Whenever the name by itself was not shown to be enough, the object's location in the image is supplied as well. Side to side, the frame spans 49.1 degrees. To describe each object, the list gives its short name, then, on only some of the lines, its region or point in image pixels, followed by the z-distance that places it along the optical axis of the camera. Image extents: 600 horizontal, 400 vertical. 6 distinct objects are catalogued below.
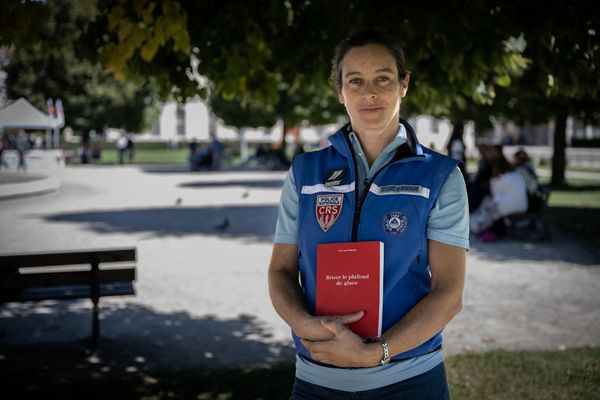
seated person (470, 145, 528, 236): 11.48
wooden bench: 5.68
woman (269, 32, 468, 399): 2.00
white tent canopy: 17.26
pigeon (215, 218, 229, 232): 12.86
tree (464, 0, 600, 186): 4.04
